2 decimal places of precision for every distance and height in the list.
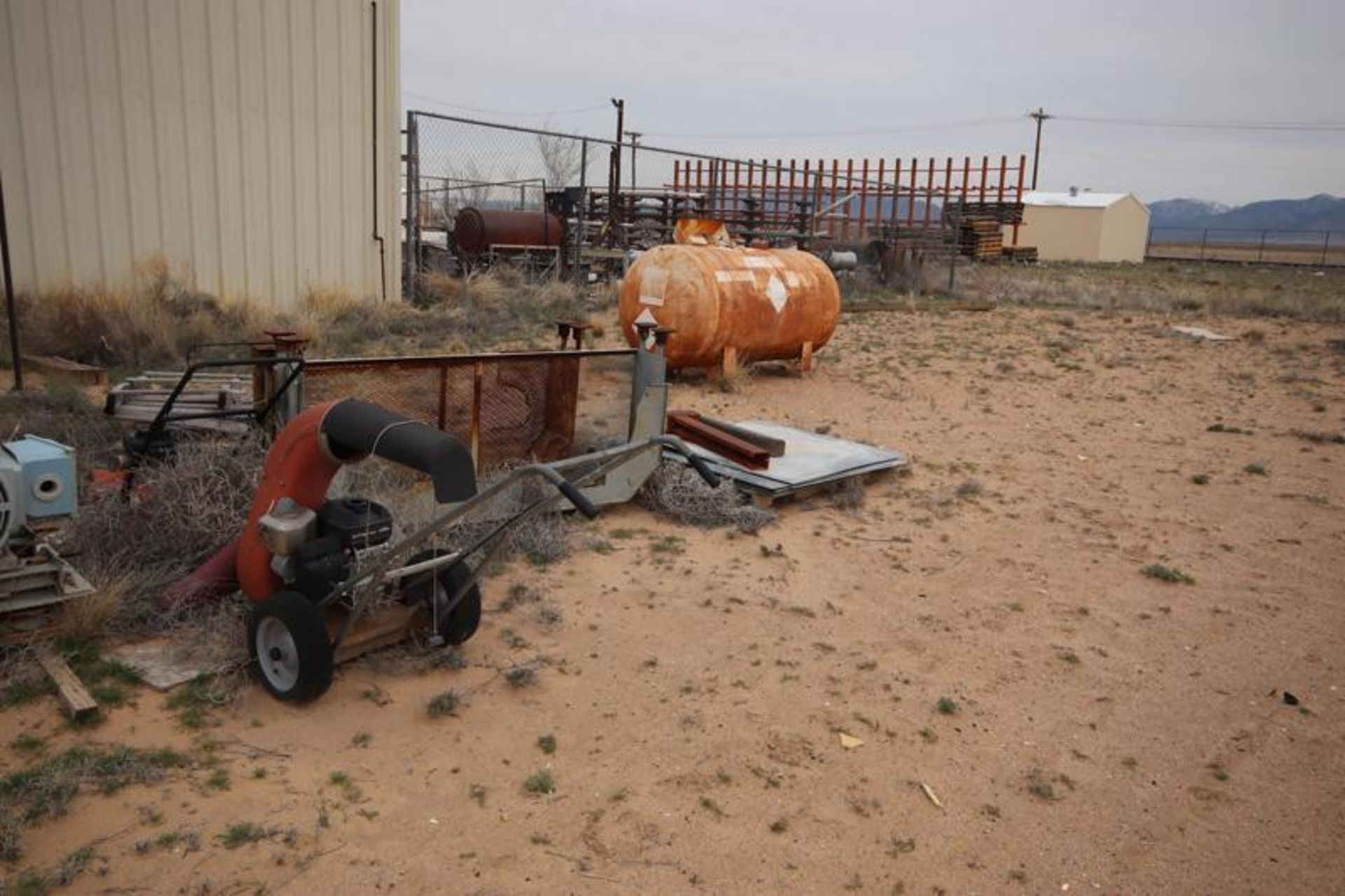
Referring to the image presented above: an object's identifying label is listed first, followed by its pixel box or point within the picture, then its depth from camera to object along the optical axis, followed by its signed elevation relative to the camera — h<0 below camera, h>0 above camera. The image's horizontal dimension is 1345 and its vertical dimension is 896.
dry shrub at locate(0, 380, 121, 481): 6.24 -1.42
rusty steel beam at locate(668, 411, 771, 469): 6.58 -1.43
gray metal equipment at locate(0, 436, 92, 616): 3.70 -1.19
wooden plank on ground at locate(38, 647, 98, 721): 3.45 -1.70
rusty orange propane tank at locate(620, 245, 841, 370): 9.62 -0.73
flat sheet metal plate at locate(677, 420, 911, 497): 6.41 -1.57
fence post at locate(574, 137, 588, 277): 15.85 +0.16
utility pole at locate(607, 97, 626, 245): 18.39 +0.67
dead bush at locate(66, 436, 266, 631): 4.52 -1.41
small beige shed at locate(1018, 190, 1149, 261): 44.19 +0.68
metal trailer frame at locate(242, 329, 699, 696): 3.29 -1.35
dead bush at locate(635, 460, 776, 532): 6.05 -1.66
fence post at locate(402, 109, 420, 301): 12.96 +0.07
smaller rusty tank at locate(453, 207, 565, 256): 18.11 -0.17
